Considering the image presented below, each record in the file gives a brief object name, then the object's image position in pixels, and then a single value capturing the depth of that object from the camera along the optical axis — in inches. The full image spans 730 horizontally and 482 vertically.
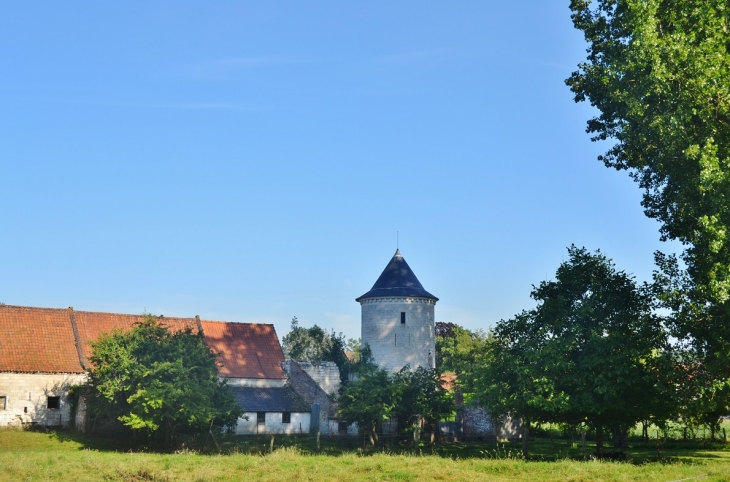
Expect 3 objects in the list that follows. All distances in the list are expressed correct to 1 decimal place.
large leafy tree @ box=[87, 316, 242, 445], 1371.8
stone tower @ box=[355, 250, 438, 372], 2018.9
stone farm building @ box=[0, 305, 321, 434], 1670.8
